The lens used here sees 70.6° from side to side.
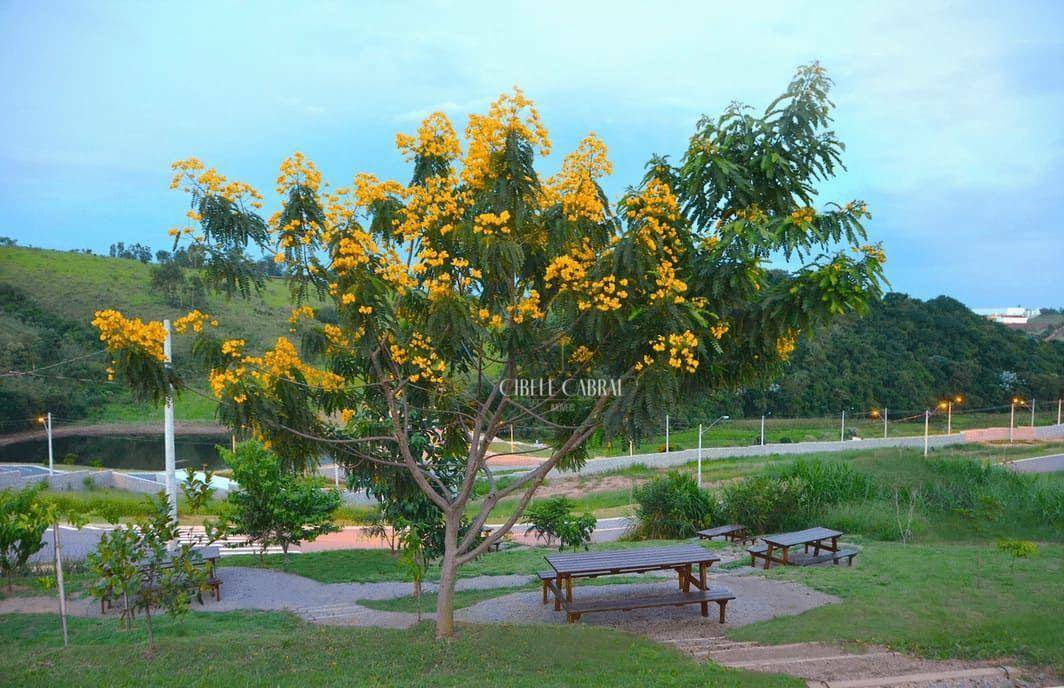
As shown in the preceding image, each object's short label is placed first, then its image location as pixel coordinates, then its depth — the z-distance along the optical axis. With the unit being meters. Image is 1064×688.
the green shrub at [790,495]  14.50
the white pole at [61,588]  7.26
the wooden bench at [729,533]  13.74
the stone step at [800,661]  6.18
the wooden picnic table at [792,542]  11.27
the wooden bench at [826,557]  11.20
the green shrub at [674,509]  15.27
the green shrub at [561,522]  12.75
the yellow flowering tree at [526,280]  6.26
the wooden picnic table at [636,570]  8.20
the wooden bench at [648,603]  8.14
